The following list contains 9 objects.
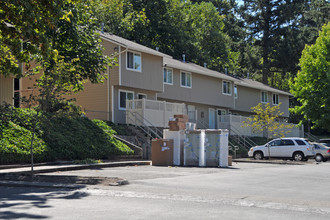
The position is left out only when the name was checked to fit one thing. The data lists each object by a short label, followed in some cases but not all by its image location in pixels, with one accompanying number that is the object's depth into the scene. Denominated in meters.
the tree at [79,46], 24.86
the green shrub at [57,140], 20.34
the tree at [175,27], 50.94
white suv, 30.92
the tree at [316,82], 42.50
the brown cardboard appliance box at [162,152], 23.55
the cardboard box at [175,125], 23.77
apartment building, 32.78
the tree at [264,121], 35.84
